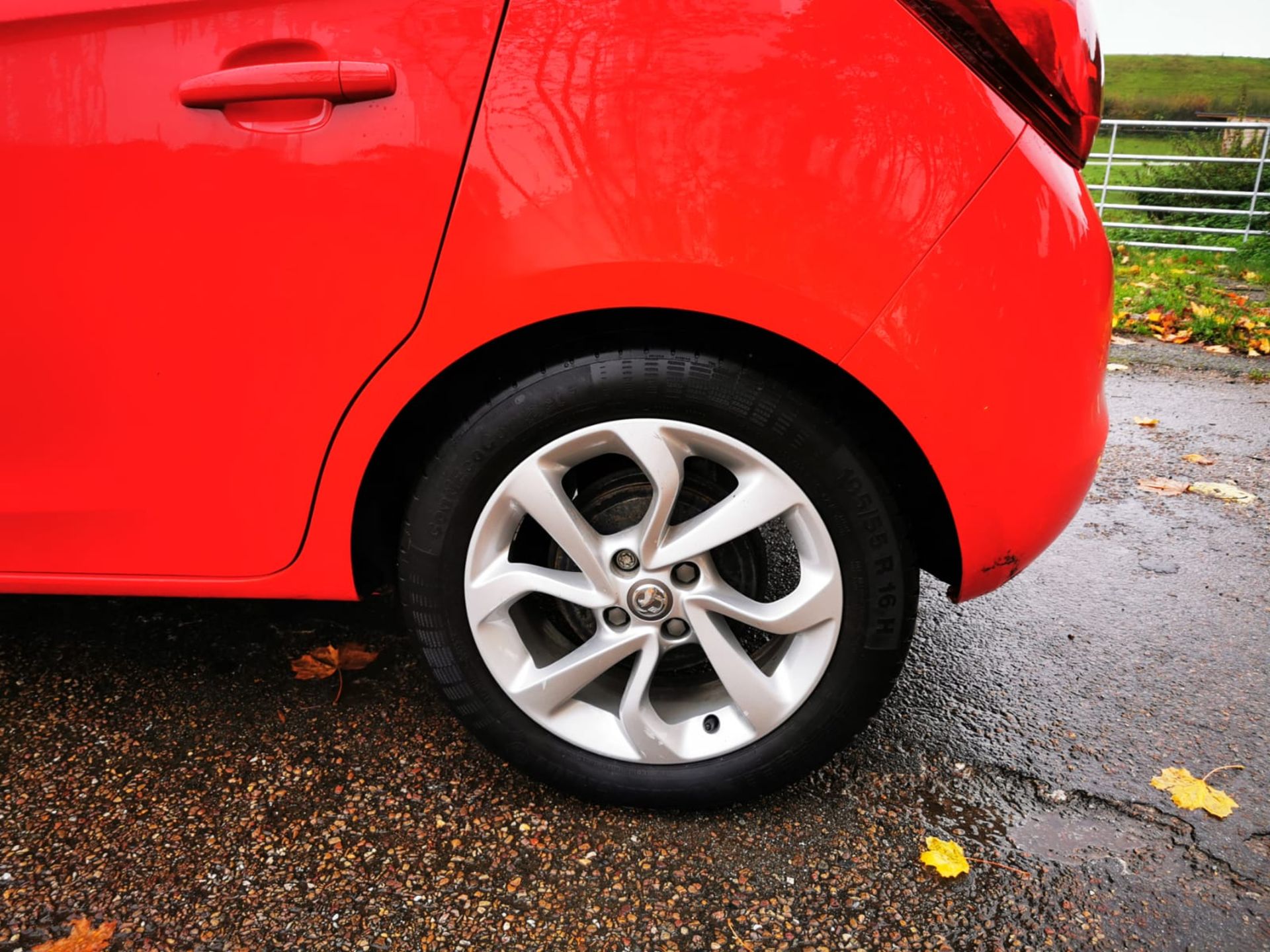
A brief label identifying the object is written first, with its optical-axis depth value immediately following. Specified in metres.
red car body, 1.43
